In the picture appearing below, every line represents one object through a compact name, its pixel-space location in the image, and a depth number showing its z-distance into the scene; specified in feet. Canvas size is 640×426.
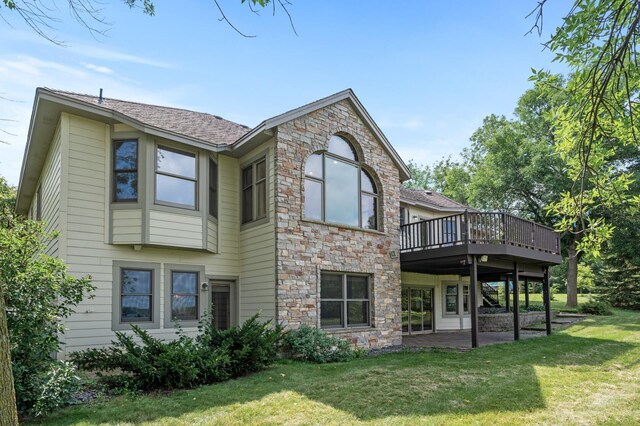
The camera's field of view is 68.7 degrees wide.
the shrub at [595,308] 72.38
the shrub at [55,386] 19.49
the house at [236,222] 33.65
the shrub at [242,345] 28.17
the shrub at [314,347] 34.60
